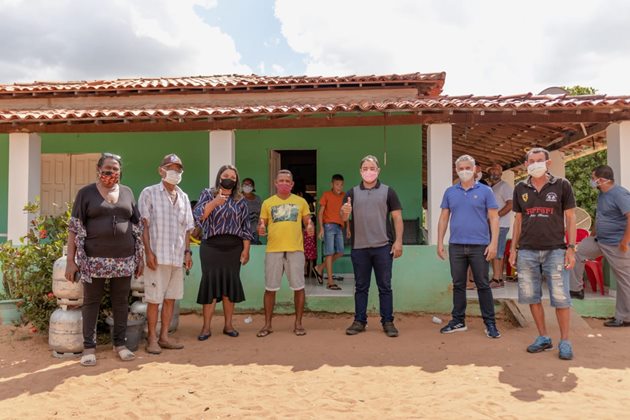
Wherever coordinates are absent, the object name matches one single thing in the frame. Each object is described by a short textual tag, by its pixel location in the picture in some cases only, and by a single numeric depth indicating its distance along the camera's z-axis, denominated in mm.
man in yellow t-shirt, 5031
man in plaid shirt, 4348
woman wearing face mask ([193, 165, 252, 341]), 4758
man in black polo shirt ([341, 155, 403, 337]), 4937
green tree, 18531
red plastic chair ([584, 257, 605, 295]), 6230
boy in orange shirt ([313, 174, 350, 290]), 6730
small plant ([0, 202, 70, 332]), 4926
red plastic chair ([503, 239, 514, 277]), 7202
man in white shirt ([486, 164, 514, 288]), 6438
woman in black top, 3945
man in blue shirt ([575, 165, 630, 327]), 5145
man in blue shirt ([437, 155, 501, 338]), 4770
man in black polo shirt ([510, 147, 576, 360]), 4180
